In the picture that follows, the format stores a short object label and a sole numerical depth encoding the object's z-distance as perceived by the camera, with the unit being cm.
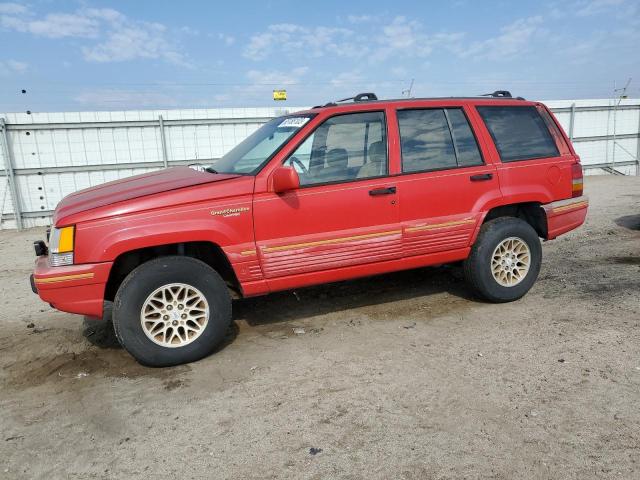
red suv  348
